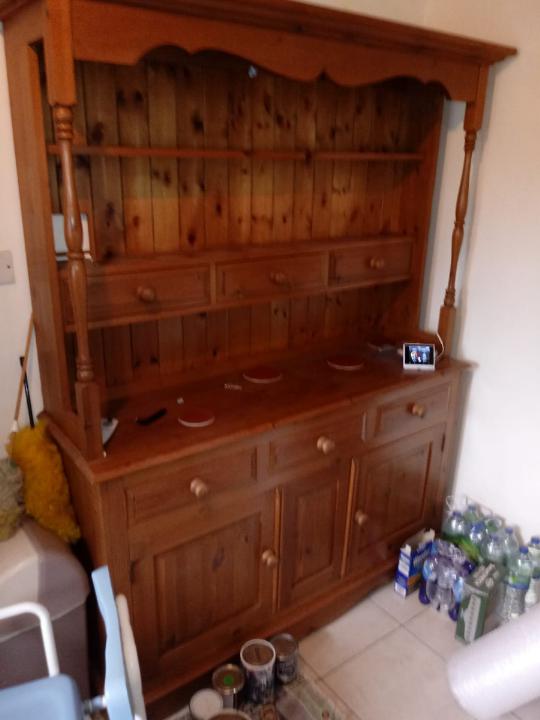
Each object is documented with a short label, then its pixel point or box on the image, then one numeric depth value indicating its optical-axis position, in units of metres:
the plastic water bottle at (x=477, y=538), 2.23
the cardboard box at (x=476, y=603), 1.97
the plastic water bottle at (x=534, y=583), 2.04
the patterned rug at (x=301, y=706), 1.73
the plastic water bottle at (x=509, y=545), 2.16
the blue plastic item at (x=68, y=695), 0.84
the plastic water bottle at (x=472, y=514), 2.30
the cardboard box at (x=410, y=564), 2.18
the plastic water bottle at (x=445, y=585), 2.12
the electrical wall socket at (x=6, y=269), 1.59
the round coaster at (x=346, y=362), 2.10
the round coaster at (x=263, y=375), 1.96
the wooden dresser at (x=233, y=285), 1.43
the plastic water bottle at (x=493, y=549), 2.18
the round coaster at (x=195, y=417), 1.64
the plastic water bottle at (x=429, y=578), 2.16
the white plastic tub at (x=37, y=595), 1.44
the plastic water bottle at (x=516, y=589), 2.04
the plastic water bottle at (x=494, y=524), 2.24
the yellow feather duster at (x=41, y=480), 1.60
